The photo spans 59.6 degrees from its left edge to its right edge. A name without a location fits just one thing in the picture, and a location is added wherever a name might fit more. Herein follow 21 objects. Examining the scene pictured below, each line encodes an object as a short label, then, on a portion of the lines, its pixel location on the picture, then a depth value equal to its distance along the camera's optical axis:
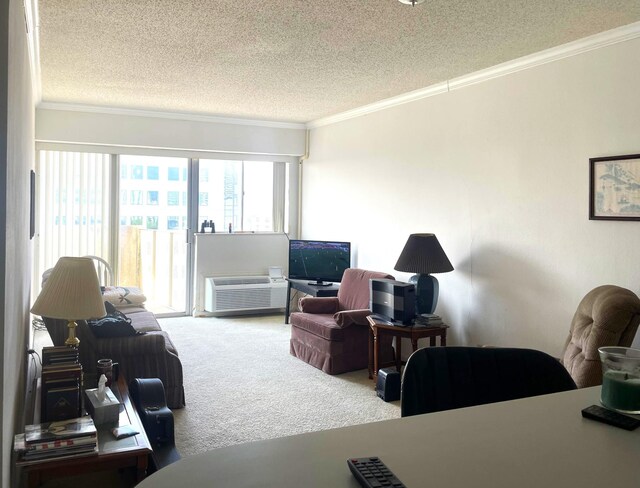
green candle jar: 1.37
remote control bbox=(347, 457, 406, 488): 0.99
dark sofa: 3.63
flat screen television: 6.36
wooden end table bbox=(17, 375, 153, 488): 2.21
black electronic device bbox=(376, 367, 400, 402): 4.21
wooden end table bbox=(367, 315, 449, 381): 4.42
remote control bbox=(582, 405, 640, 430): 1.30
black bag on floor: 2.81
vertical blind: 6.43
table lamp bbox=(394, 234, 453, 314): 4.55
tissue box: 2.62
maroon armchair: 4.87
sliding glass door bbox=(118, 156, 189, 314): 6.91
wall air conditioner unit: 7.13
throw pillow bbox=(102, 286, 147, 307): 5.53
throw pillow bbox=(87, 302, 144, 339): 3.64
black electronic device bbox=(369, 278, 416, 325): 4.47
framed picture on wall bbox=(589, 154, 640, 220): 3.40
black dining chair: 1.59
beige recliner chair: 2.94
